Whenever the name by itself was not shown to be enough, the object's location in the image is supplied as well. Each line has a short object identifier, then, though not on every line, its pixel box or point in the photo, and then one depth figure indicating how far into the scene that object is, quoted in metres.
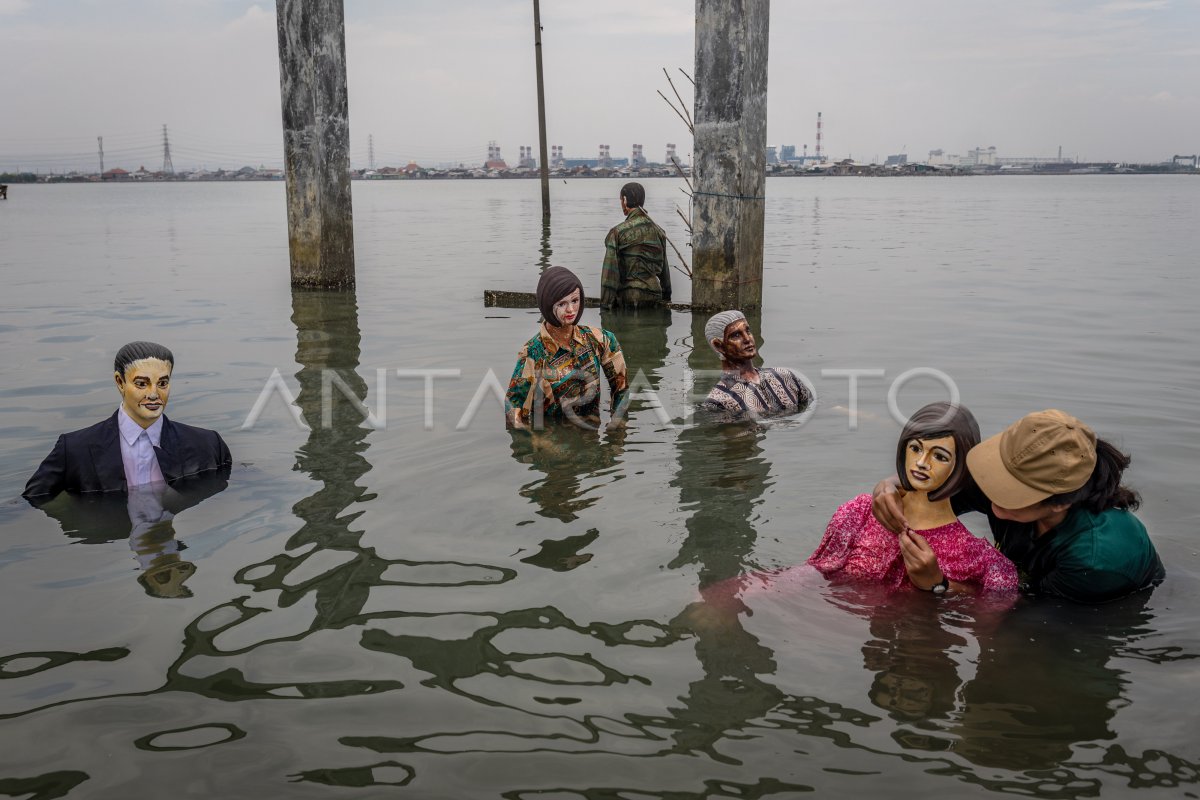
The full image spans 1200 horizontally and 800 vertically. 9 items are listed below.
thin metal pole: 26.97
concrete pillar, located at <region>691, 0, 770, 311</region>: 10.70
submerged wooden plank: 13.77
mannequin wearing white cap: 7.03
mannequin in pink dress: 4.09
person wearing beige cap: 3.90
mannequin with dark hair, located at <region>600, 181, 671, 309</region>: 12.43
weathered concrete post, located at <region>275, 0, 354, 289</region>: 12.65
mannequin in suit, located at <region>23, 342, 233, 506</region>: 5.39
